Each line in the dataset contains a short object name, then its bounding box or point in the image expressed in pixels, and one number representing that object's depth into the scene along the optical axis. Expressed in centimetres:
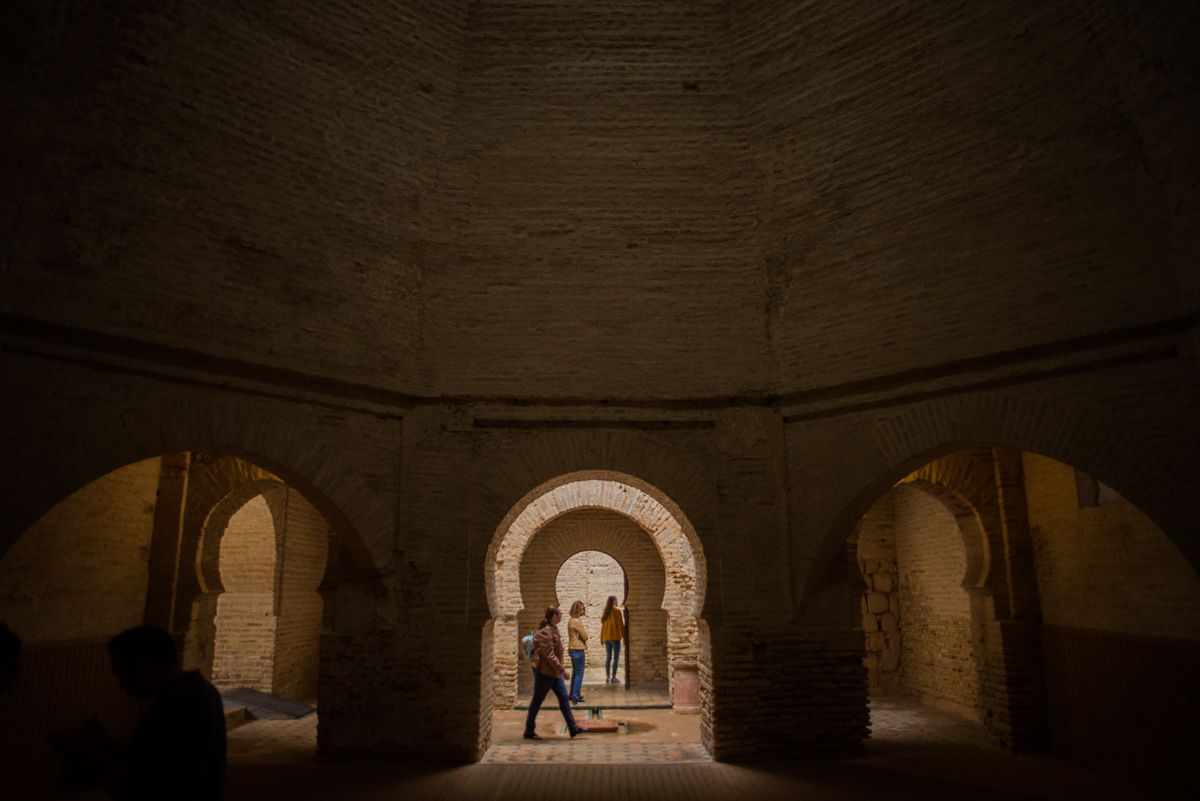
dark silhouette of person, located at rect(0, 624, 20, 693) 303
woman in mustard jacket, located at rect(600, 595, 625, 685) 1387
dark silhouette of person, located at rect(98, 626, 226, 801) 288
